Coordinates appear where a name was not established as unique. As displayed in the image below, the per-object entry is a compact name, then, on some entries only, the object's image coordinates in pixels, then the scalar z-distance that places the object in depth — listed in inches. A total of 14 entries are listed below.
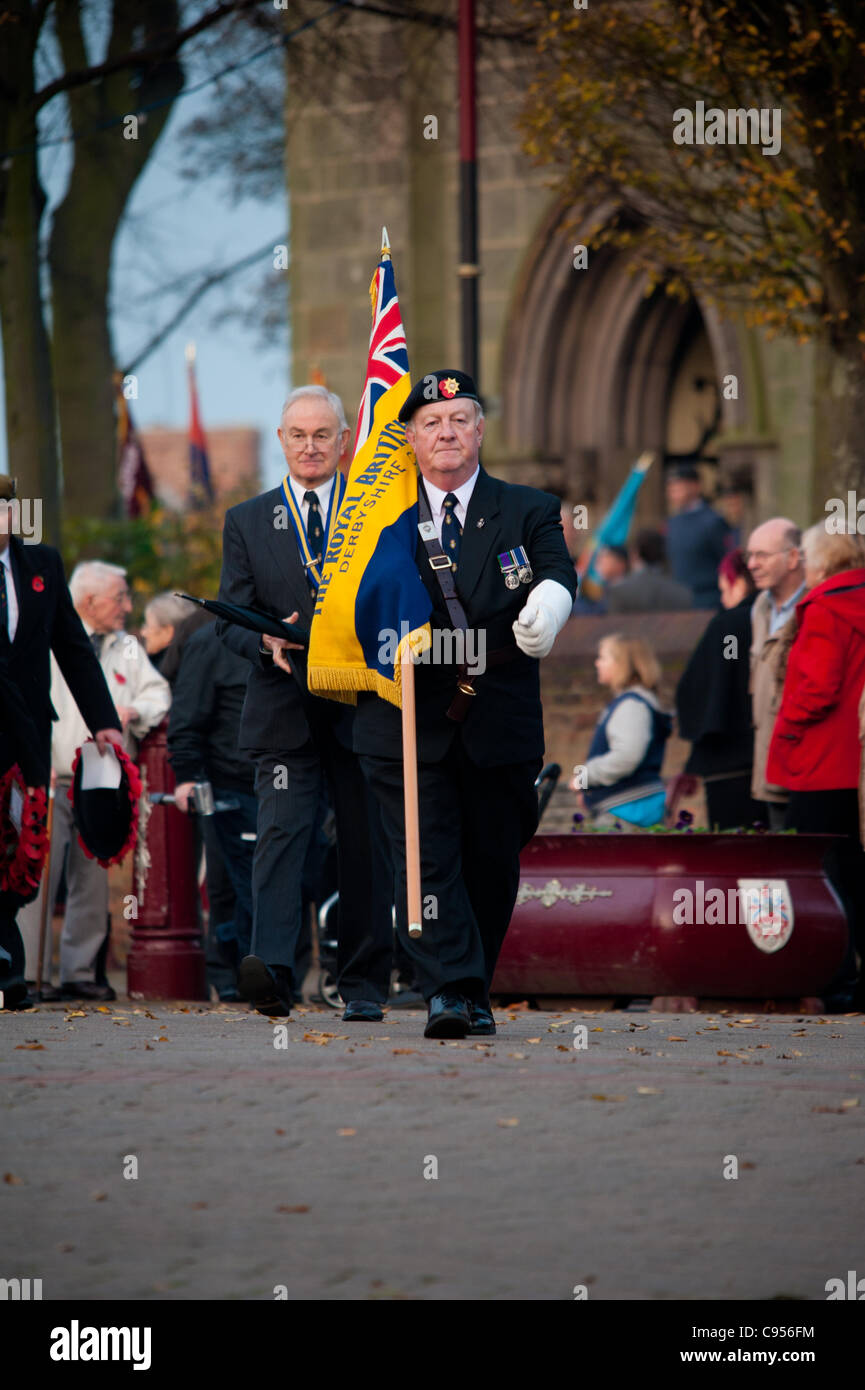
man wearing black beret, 291.6
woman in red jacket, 397.4
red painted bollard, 434.9
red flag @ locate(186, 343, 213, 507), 1048.2
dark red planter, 389.1
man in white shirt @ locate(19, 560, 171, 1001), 435.5
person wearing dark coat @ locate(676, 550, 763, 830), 450.0
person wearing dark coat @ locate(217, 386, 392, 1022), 319.9
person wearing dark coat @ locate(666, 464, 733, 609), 643.5
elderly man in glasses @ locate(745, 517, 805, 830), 424.5
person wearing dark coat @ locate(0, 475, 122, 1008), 343.6
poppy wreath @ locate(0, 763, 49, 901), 345.1
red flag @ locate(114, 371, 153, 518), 1095.6
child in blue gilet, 450.9
